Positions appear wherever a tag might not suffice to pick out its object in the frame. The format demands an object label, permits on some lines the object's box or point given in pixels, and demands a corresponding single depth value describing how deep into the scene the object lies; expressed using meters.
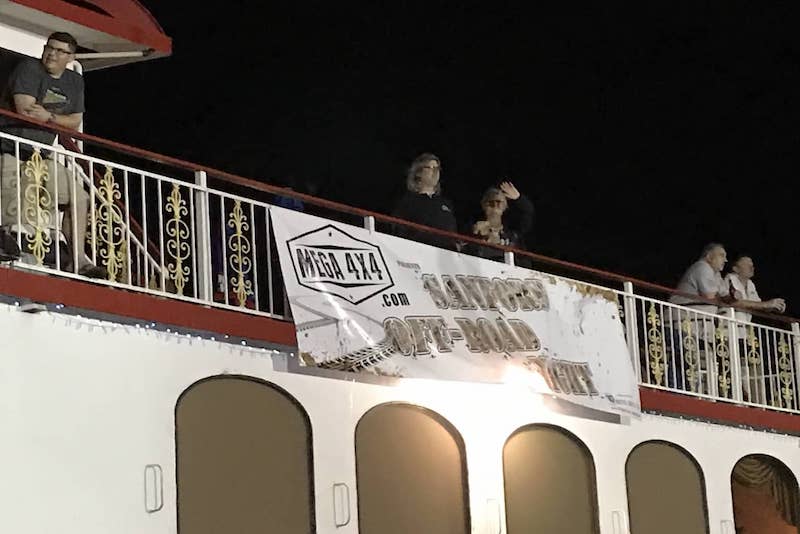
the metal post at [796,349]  18.97
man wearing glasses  12.38
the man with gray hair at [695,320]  17.50
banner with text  13.64
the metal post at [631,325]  16.78
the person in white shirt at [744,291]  18.30
